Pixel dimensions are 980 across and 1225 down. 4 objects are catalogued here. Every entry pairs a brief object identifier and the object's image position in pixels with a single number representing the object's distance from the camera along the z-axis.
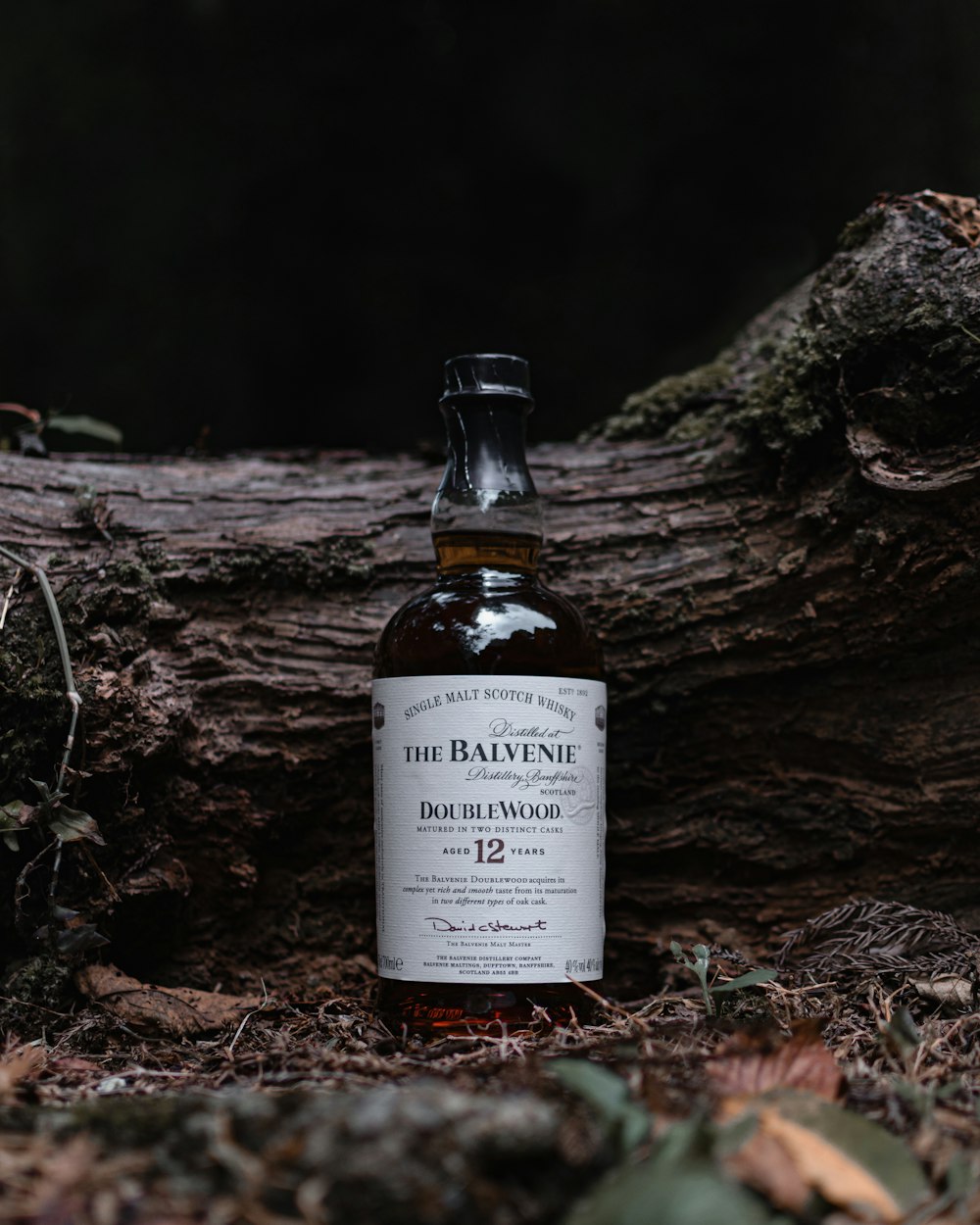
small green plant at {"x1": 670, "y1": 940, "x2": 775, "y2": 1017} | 0.69
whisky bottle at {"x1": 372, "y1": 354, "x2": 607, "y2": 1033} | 0.74
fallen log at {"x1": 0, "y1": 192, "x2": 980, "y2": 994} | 0.76
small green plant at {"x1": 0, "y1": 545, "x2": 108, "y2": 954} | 0.72
